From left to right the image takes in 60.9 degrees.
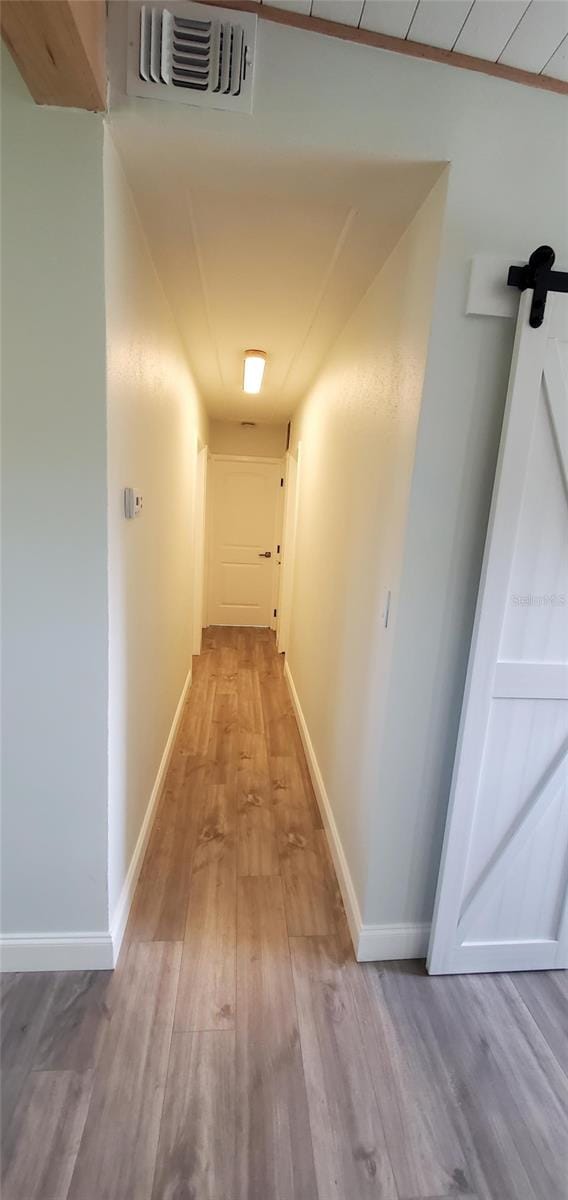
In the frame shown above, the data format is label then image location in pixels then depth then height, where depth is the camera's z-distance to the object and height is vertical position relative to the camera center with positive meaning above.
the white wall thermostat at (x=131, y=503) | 1.47 +0.00
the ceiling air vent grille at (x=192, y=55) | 1.04 +0.98
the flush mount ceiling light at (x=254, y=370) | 2.65 +0.82
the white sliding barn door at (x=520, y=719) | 1.23 -0.55
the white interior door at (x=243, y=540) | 5.22 -0.31
